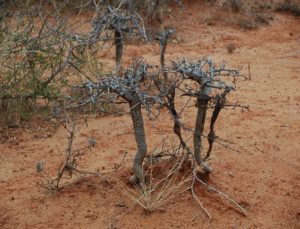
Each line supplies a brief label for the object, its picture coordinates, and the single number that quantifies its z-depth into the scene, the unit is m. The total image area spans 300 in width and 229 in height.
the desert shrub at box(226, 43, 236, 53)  8.67
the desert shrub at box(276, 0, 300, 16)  10.41
